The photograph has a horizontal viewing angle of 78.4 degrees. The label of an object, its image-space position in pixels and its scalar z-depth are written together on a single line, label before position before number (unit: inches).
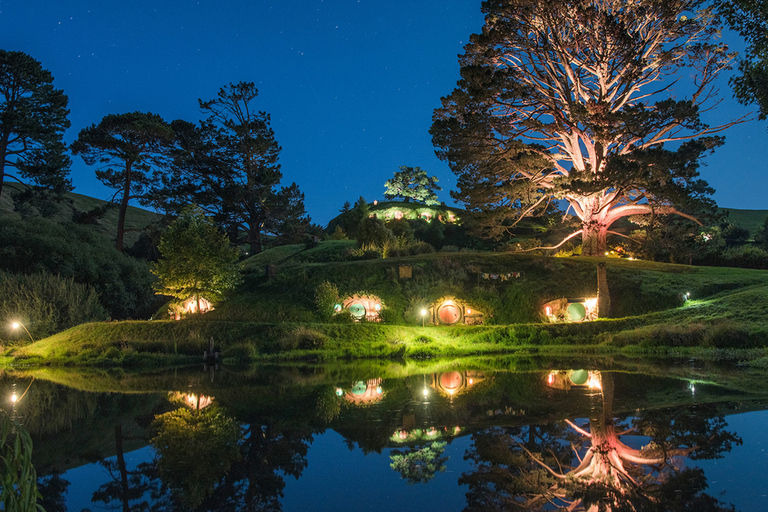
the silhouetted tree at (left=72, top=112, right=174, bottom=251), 1565.0
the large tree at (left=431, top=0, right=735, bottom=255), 1085.8
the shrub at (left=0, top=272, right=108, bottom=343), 887.7
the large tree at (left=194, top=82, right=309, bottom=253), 1797.5
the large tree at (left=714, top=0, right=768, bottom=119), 621.6
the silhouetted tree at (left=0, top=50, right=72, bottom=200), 1390.3
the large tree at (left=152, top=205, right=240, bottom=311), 1022.4
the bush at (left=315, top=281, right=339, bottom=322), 1047.6
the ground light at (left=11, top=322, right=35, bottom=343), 865.5
